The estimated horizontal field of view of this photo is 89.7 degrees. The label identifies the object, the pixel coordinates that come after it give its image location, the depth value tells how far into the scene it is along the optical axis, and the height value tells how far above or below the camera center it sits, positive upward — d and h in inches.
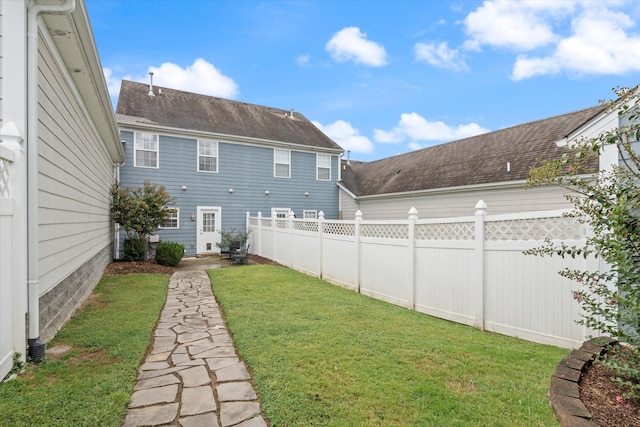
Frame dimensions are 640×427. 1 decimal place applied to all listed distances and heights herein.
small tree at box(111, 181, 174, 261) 392.5 +2.5
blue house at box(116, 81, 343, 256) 516.4 +97.1
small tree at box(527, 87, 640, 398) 84.1 -5.1
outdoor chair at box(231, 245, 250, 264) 439.5 -57.8
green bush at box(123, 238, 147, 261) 412.5 -43.8
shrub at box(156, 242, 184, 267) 412.5 -50.2
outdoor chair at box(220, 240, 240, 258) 463.8 -46.8
